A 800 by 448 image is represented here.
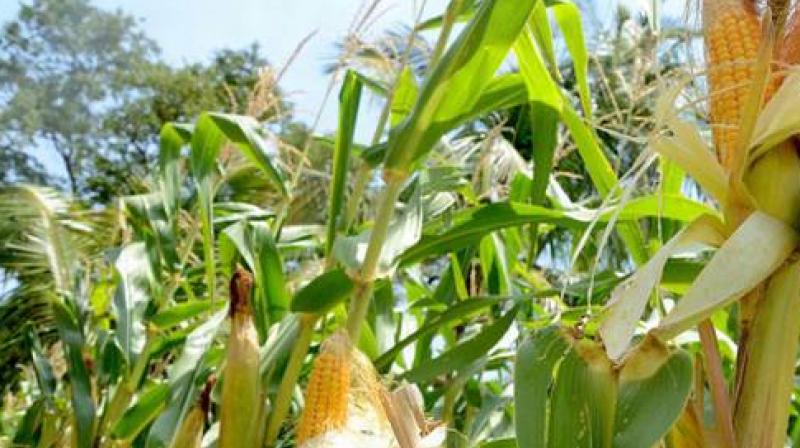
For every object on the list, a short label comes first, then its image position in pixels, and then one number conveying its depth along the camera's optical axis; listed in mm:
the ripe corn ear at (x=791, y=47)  913
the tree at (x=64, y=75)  12914
